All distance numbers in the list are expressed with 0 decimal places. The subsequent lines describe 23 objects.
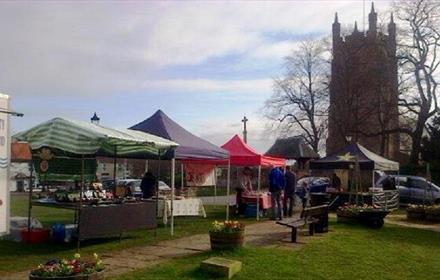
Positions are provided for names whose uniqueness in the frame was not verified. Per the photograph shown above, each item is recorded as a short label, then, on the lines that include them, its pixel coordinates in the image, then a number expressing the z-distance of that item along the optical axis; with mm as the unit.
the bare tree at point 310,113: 51844
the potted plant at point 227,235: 10891
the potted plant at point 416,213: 20828
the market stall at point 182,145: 16031
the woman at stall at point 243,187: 20391
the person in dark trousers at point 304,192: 23266
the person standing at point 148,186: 17047
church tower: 43656
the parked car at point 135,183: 30912
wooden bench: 13282
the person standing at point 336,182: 26008
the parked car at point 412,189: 28484
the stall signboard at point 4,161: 7152
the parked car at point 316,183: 26789
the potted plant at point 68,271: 6855
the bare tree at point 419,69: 42531
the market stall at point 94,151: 11891
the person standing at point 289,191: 19391
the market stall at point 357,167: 21906
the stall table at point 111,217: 11750
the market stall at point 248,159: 19141
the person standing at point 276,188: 18359
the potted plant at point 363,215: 17188
